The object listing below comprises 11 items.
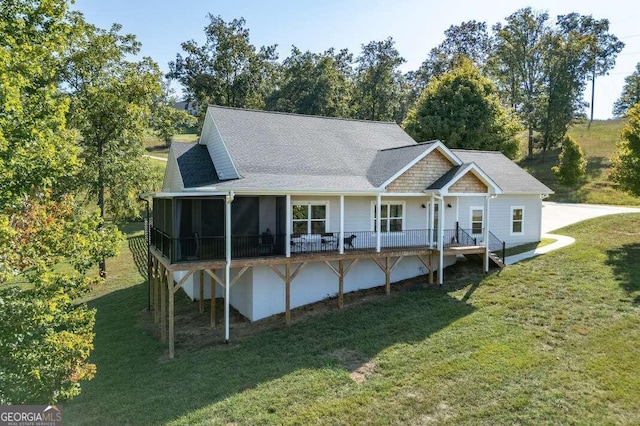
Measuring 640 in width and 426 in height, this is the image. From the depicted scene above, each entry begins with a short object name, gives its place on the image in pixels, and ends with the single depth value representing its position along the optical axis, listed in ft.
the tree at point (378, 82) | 157.89
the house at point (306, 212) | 49.16
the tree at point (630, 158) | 66.80
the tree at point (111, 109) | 75.36
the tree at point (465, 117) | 112.88
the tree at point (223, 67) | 148.46
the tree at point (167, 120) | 93.25
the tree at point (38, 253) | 25.76
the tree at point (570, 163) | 115.55
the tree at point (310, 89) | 143.13
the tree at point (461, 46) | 169.48
